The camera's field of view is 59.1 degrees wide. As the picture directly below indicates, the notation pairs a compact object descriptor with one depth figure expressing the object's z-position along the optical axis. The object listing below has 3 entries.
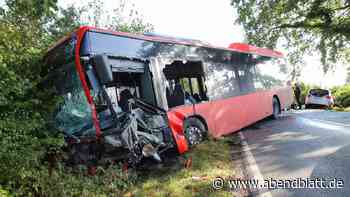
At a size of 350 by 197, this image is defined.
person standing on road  24.44
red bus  5.77
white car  22.55
